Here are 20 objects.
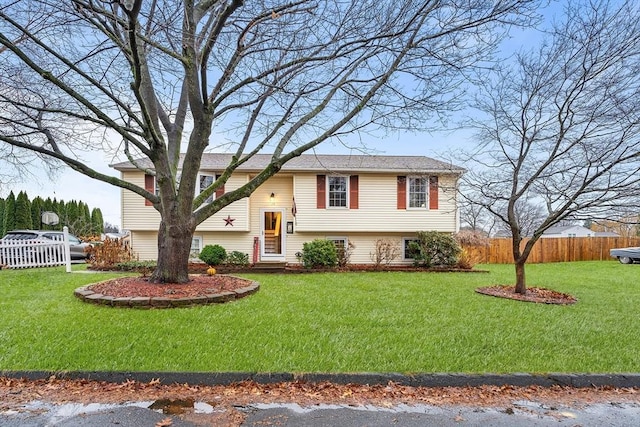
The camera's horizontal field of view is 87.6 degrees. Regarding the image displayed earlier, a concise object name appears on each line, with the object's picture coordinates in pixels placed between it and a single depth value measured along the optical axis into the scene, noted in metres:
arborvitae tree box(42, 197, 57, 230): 21.99
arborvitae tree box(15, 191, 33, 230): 20.33
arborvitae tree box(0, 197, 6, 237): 20.00
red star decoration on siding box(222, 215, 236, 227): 12.46
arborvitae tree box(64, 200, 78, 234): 22.39
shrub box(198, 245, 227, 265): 11.31
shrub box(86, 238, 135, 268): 10.79
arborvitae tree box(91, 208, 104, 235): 24.52
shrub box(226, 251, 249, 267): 11.40
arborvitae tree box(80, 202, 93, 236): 22.62
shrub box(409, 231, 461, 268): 12.02
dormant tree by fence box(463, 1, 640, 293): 6.24
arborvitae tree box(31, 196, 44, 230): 21.39
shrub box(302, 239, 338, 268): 11.16
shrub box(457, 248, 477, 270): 12.29
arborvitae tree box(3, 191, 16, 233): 20.08
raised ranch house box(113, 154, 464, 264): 12.28
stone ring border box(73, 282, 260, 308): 5.45
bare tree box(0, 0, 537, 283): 5.36
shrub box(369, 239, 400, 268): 12.26
